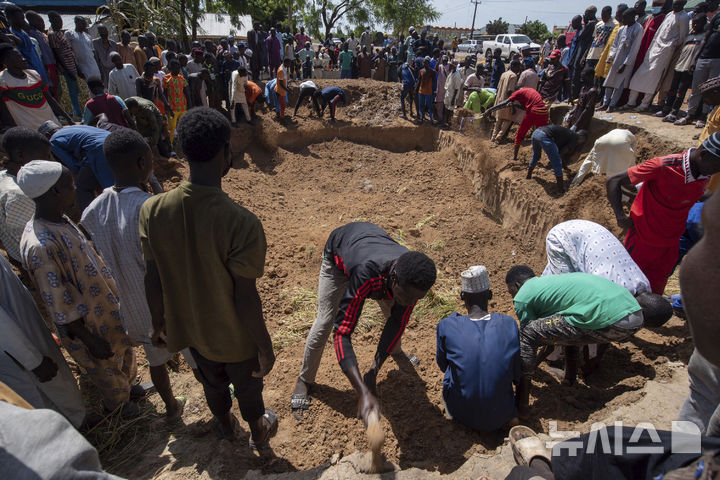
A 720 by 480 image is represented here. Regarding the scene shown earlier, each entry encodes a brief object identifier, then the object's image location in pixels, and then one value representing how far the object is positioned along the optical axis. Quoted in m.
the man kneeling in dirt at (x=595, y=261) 2.87
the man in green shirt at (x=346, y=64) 14.50
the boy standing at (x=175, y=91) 7.37
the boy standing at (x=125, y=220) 2.24
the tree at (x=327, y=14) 25.72
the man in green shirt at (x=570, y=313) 2.50
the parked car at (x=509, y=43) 22.89
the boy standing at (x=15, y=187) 2.67
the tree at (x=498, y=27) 43.94
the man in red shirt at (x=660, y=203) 3.01
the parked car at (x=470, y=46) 29.60
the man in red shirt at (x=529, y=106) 6.91
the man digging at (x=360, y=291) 2.07
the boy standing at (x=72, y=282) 2.11
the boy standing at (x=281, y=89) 10.16
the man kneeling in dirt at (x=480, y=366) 2.49
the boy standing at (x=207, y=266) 1.70
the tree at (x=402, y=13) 27.34
